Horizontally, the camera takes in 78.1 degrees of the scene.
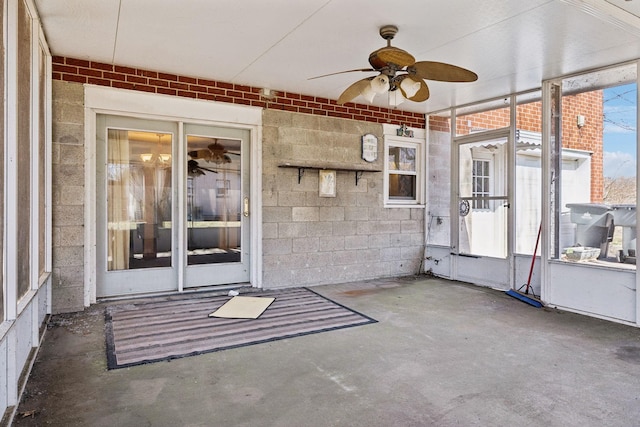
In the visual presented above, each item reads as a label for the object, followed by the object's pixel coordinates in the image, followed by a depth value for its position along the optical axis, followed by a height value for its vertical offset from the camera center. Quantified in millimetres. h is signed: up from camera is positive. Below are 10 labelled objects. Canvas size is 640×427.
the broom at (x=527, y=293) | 4766 -1073
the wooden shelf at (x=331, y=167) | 5348 +601
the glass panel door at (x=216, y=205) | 5020 +58
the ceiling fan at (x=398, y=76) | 3068 +1127
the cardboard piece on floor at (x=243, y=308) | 4109 -1087
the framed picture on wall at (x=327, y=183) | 5680 +389
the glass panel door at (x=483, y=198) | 5504 +167
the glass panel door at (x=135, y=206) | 4527 +43
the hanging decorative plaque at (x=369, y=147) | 5996 +954
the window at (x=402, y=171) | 6320 +631
